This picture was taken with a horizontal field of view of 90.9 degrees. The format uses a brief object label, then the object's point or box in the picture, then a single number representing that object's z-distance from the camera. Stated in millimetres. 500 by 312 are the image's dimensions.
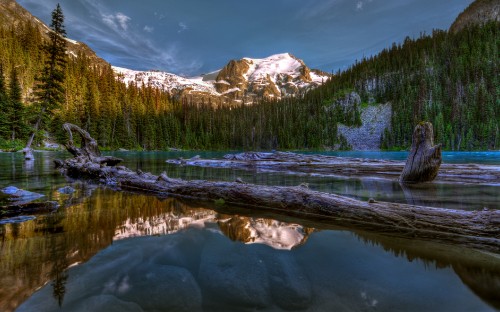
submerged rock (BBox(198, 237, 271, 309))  3062
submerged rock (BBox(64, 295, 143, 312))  2758
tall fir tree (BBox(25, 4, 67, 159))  30656
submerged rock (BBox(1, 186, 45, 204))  8350
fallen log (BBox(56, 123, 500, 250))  4949
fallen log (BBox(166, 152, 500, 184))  14784
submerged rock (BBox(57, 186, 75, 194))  10320
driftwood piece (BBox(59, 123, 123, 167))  17703
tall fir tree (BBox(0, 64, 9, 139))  43653
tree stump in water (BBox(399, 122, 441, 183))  12633
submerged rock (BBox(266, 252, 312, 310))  3031
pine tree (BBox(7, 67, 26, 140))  46428
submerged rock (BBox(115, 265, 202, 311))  2899
